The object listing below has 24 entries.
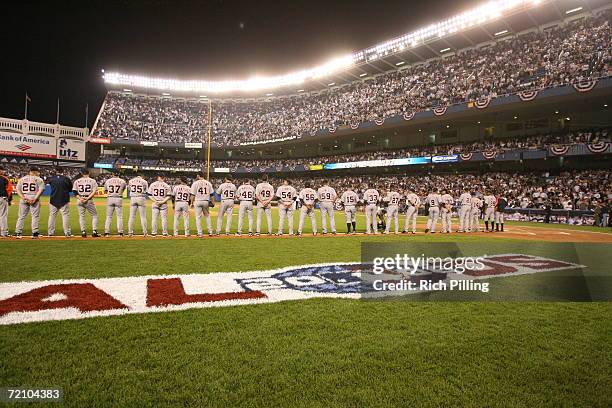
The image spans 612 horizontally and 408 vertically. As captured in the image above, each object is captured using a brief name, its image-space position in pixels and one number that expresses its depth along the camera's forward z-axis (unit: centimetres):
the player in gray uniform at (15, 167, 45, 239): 1076
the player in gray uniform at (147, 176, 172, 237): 1221
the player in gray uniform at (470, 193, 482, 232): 1759
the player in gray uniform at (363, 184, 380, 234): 1533
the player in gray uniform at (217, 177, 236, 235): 1322
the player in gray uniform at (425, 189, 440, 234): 1667
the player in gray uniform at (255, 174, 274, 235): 1386
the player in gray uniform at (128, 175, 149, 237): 1230
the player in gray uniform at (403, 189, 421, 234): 1630
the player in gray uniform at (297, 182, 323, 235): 1434
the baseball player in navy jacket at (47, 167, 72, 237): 1110
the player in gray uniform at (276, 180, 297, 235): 1413
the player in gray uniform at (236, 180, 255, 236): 1333
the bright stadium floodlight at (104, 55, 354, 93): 5875
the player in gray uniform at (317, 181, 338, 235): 1490
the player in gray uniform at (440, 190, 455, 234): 1680
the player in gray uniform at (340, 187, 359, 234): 1537
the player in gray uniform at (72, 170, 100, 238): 1143
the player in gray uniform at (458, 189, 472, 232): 1741
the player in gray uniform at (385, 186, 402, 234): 1603
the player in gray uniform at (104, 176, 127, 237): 1188
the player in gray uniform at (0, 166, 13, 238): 1028
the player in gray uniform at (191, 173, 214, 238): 1297
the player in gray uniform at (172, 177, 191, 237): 1259
